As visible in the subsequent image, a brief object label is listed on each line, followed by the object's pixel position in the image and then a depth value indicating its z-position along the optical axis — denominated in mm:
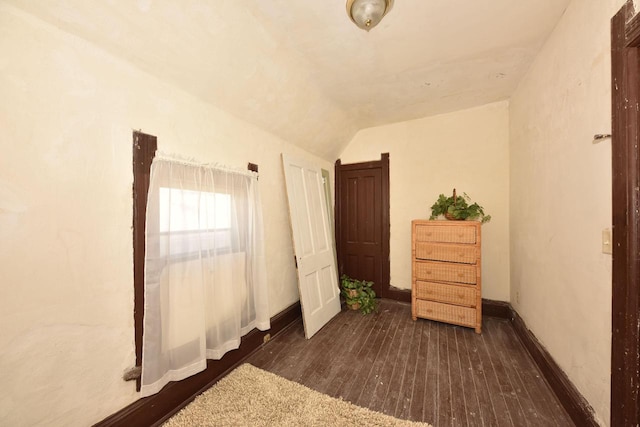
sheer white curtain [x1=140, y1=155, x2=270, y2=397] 1453
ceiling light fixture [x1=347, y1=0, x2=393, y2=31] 1368
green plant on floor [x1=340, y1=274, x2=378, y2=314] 3180
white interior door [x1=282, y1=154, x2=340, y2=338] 2586
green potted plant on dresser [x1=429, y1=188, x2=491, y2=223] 2760
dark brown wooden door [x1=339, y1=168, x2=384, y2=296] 3561
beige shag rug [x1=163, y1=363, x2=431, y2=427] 1468
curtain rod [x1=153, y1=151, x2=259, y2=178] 1509
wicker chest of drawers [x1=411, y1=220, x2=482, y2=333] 2551
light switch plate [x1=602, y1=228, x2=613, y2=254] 1194
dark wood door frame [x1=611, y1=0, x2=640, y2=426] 1064
